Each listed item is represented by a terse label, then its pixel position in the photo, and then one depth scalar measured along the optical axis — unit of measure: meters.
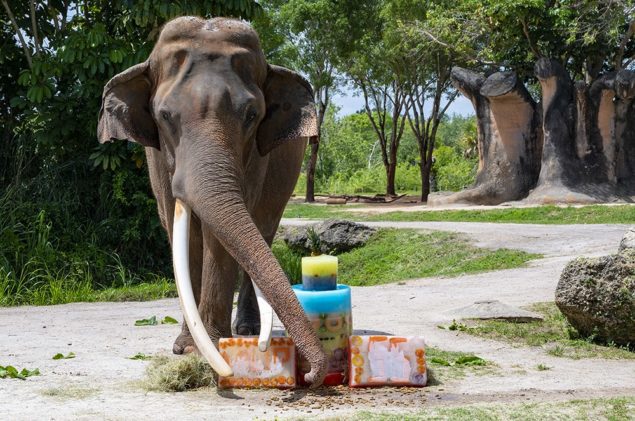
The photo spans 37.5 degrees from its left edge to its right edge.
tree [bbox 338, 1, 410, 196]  30.69
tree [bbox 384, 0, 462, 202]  25.34
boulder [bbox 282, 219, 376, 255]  15.38
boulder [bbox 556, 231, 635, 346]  6.25
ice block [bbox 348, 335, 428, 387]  4.88
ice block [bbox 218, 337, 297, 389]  4.86
